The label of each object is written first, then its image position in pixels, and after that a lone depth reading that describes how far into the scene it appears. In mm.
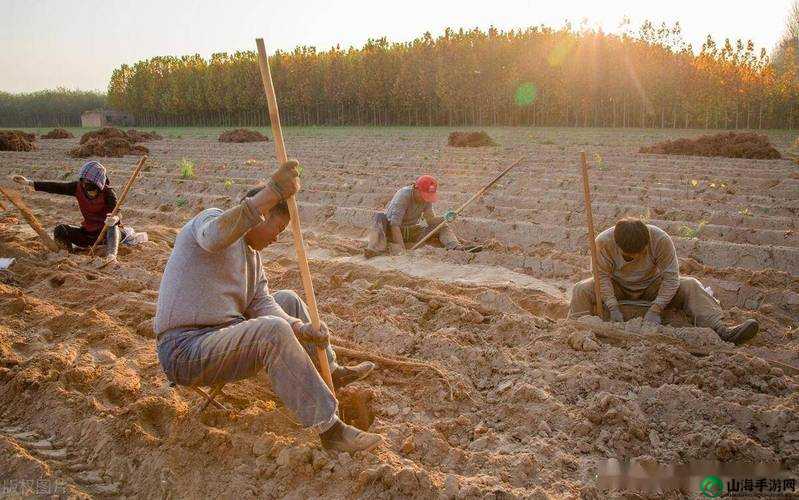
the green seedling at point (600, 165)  11961
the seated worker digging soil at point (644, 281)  4469
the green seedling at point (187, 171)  12661
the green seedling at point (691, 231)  7051
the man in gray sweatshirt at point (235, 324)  2781
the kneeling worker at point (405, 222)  7215
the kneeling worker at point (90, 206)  6527
